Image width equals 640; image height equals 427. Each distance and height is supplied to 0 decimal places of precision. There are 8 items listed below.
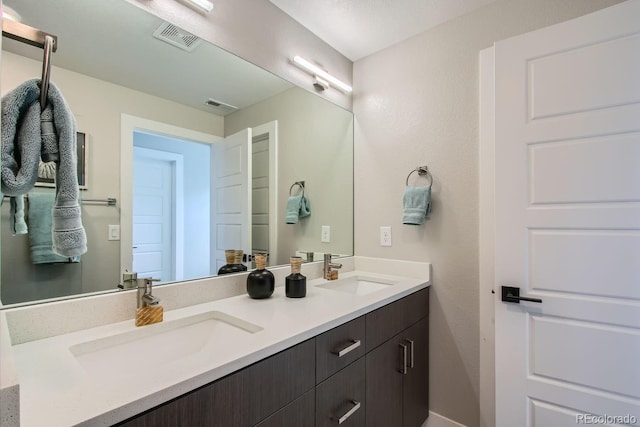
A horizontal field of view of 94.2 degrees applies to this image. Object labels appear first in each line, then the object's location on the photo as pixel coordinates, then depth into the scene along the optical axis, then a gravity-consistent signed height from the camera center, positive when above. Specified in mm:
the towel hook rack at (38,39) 747 +492
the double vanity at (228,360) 615 -377
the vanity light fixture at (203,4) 1219 +889
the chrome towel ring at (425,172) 1745 +272
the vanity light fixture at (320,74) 1721 +900
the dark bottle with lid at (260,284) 1281 -287
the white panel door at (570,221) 1145 -11
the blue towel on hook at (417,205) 1681 +74
